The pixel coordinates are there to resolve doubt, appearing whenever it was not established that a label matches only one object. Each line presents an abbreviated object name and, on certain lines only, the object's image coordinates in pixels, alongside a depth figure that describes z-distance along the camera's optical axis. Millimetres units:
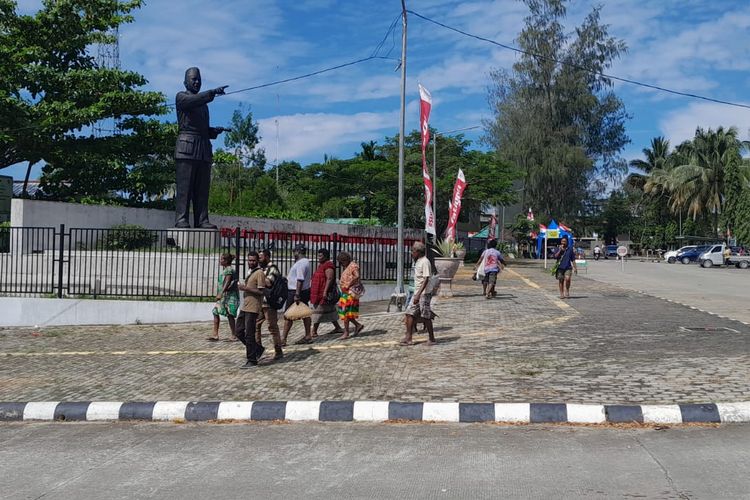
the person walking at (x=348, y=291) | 11414
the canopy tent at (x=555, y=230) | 41588
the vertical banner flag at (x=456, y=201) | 23789
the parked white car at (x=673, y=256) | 57200
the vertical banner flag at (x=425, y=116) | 16328
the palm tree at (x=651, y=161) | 75312
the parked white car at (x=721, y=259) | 48125
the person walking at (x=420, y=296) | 10328
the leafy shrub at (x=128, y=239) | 18969
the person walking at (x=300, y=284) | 11195
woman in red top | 11297
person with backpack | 9648
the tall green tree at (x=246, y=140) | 64688
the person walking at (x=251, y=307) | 9273
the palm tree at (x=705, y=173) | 61906
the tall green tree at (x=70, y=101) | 24391
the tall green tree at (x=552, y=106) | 52062
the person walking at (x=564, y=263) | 17969
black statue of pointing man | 21281
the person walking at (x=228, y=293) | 11844
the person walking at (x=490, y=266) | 17438
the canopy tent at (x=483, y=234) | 49803
